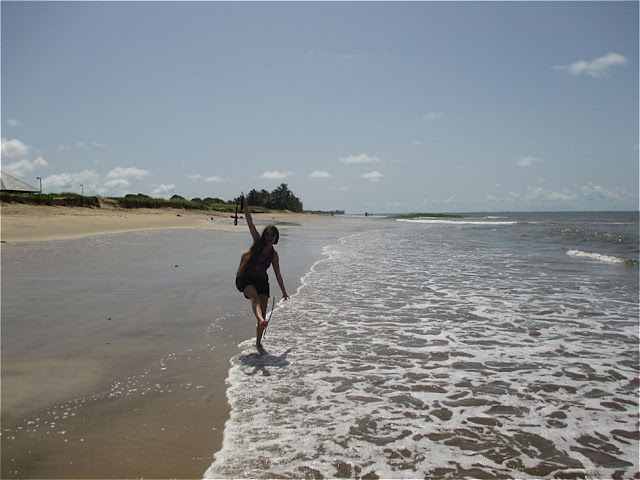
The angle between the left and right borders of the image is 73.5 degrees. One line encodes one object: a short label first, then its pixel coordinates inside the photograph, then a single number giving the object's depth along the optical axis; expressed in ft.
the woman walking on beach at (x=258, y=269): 20.22
